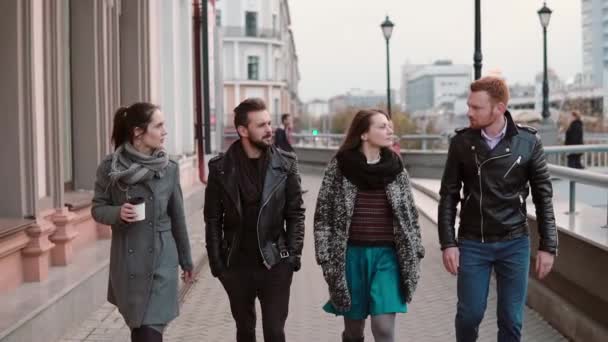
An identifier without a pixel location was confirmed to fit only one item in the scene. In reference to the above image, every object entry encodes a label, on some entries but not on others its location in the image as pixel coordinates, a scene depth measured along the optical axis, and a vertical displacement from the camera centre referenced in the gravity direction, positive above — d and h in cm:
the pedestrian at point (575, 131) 2427 -61
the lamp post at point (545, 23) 3008 +289
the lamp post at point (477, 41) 1595 +123
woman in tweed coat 523 -72
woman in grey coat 484 -60
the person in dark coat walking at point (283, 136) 1872 -52
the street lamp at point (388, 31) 3297 +291
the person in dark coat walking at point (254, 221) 503 -62
